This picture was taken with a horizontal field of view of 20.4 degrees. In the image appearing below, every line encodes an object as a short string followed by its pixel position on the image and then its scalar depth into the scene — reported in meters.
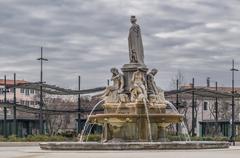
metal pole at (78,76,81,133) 59.06
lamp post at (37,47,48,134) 58.13
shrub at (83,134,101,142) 45.07
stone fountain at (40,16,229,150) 33.62
